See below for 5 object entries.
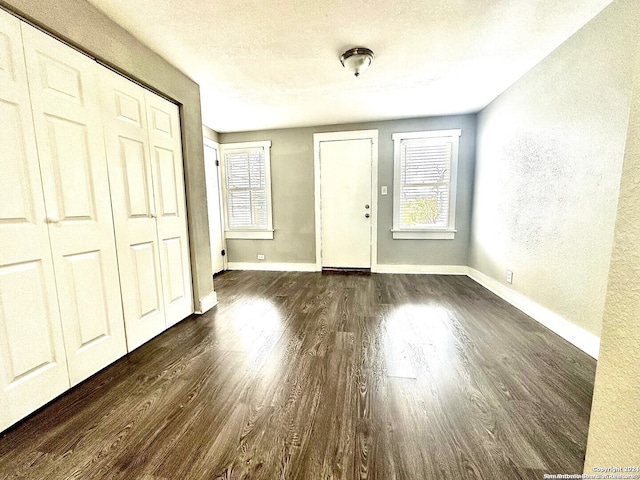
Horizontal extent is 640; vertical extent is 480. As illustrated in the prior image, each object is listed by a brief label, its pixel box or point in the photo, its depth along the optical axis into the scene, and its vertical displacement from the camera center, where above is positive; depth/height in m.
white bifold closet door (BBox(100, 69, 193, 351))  1.75 +0.03
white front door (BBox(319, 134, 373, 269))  3.86 +0.04
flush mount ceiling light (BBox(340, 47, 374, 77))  1.96 +1.13
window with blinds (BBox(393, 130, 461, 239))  3.61 +0.29
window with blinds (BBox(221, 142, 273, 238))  4.10 +0.27
